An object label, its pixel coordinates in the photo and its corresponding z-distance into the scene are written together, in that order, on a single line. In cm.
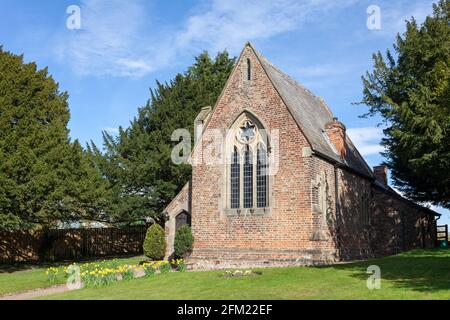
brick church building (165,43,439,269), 2195
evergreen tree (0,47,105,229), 2280
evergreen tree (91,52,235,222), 3403
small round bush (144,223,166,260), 2686
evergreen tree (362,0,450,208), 2253
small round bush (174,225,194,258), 2406
